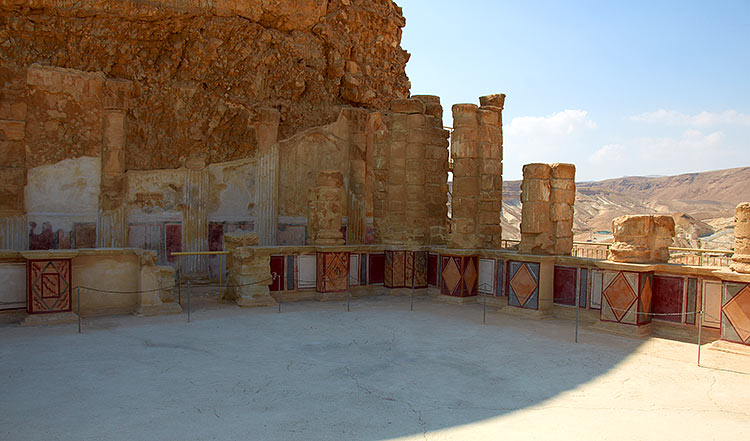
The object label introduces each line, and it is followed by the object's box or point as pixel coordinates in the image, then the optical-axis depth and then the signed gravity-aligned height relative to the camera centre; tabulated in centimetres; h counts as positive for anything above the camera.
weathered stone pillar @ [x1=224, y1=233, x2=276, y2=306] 1019 -142
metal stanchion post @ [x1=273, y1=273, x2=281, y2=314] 1052 -158
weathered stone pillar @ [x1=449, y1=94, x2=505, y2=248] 1101 +70
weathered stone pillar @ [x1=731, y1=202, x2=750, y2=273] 721 -38
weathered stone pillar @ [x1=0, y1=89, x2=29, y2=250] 1170 +53
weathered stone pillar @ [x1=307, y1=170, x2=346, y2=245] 1125 -14
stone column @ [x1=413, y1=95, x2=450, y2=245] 1206 +78
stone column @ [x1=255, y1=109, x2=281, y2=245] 1428 +60
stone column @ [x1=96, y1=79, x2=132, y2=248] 1271 +71
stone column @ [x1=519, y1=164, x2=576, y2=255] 961 +5
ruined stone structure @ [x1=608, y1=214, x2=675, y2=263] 834 -43
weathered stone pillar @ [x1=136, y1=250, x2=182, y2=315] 920 -150
